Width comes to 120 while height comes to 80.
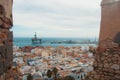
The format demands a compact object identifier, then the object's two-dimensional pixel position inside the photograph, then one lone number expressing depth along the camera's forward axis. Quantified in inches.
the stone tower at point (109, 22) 174.7
